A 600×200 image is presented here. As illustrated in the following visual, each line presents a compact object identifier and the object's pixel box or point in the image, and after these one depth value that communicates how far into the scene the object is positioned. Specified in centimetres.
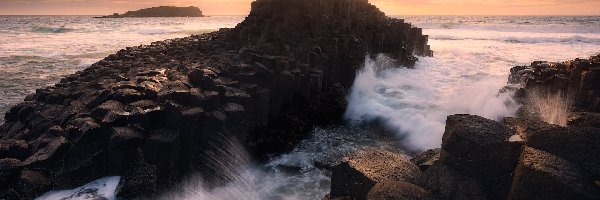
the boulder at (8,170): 538
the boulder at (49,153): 563
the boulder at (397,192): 392
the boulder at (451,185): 406
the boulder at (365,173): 450
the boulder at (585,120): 436
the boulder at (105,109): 640
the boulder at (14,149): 594
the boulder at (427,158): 522
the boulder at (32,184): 532
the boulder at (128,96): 691
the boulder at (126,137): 573
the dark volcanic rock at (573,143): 371
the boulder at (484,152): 409
